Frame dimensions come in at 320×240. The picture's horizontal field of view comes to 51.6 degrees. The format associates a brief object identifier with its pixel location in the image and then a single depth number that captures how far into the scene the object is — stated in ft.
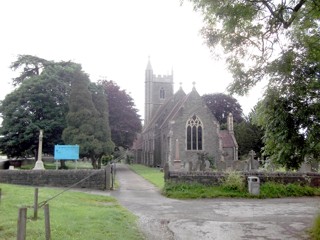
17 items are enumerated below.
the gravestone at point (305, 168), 64.31
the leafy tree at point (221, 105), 194.49
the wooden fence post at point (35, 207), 24.18
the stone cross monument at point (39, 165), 73.02
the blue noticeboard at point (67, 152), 69.34
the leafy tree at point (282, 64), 24.77
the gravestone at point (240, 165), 83.71
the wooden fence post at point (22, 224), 14.48
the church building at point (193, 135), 123.03
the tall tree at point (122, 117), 139.44
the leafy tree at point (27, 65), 117.91
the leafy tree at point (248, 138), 156.15
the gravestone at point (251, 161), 84.61
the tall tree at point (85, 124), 90.99
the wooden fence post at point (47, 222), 19.21
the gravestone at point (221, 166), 75.93
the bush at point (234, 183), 51.44
